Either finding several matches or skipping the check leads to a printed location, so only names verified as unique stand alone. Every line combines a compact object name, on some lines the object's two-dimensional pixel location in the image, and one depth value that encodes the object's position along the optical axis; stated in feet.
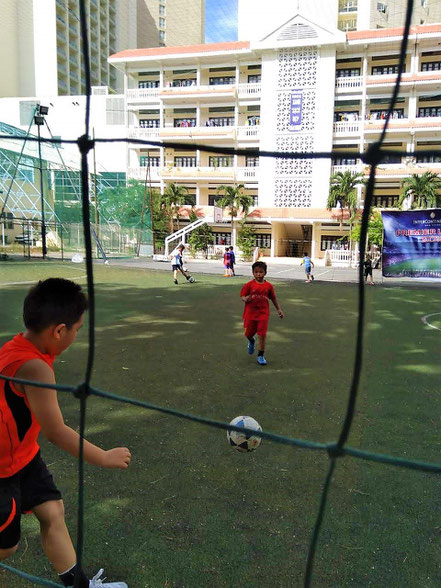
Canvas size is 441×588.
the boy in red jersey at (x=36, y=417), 5.22
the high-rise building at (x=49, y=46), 165.68
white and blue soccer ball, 9.79
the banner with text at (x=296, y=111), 117.60
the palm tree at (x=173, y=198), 119.24
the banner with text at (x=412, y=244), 41.47
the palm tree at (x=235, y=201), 110.73
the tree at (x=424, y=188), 92.89
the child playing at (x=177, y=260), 45.85
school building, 114.62
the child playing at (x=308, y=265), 51.90
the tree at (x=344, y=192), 104.64
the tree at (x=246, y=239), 106.52
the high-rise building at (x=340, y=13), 135.85
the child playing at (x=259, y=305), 18.15
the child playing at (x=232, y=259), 58.13
